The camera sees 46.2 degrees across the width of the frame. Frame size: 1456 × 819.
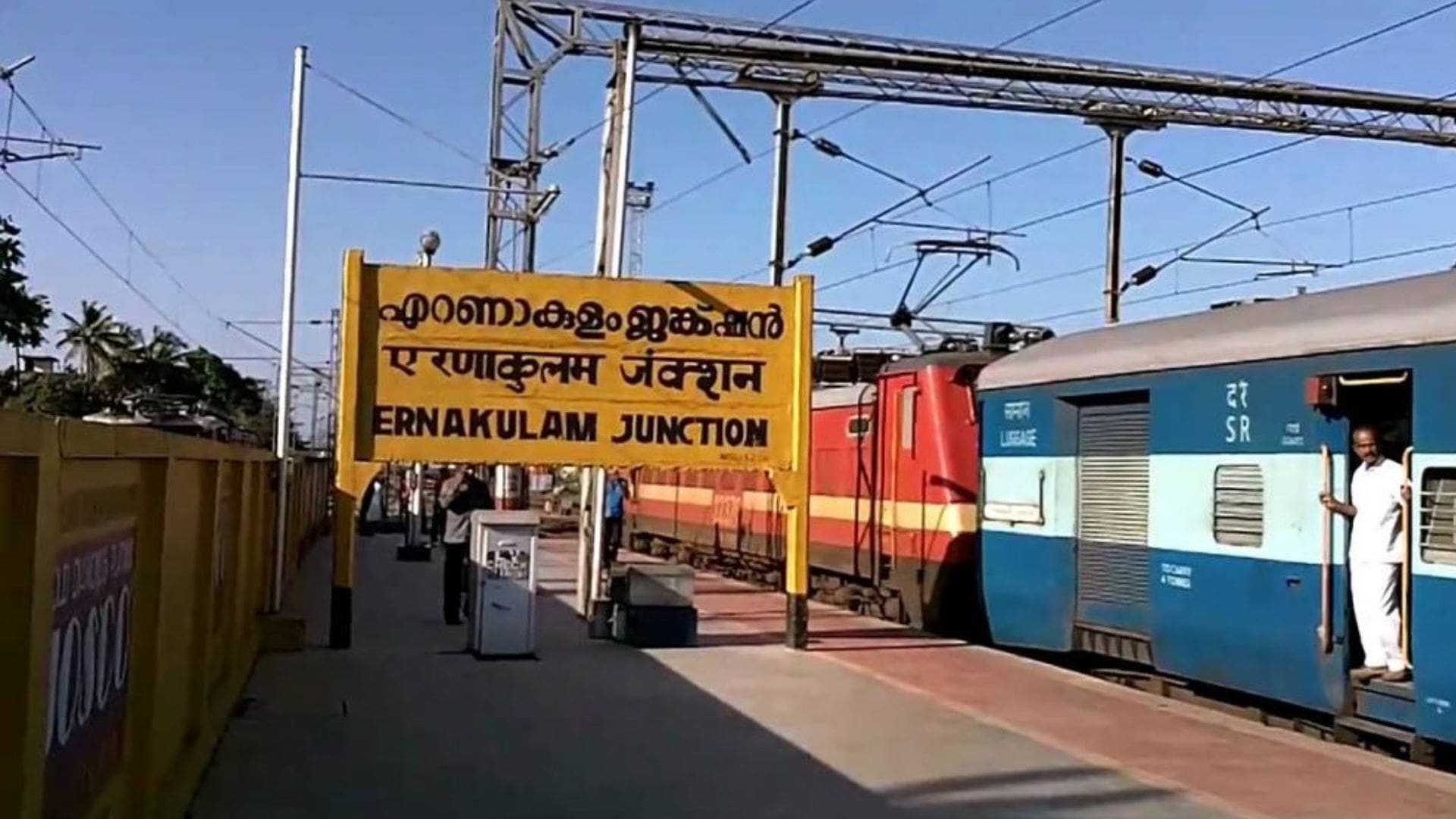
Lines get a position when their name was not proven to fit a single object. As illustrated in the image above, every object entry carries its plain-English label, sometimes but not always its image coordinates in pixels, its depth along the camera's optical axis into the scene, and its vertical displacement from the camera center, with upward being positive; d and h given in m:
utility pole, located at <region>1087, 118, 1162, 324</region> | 26.78 +4.72
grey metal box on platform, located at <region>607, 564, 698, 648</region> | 16.97 -1.20
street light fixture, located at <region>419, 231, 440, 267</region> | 18.53 +2.56
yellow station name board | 15.83 +1.12
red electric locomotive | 18.45 -0.02
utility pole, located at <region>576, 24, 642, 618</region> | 18.98 +3.28
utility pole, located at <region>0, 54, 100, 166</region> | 21.84 +4.97
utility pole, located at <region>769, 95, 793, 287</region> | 27.17 +5.05
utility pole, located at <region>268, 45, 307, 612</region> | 17.17 +2.03
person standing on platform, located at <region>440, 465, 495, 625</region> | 18.45 -0.46
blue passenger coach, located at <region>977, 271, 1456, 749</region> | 10.34 +0.13
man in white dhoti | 10.68 -0.27
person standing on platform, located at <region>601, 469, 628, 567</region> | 25.72 -0.44
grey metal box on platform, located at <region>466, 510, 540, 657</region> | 15.66 -0.99
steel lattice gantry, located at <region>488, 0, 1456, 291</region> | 21.66 +5.99
